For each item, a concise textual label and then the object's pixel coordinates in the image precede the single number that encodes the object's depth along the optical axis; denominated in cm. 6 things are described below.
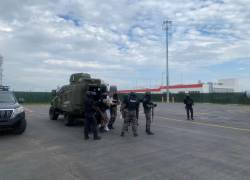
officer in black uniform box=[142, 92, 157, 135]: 704
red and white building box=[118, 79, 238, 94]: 3683
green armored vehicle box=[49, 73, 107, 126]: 830
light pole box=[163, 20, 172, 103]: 3204
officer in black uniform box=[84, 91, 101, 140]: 628
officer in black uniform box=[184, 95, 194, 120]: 1112
